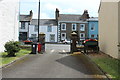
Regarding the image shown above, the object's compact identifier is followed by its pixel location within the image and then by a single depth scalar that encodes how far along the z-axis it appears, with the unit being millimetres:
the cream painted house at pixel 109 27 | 15988
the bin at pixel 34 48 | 21777
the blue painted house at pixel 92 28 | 55791
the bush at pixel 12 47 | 17281
